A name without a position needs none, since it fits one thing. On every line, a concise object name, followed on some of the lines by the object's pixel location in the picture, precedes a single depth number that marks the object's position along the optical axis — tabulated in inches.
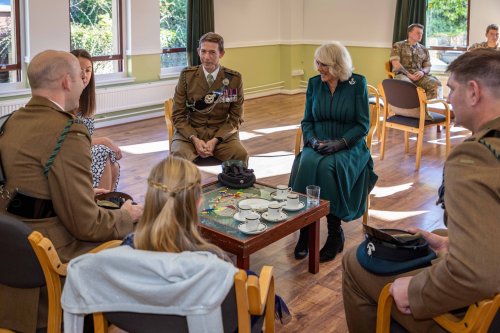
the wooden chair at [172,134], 173.6
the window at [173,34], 345.4
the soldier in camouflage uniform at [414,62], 293.1
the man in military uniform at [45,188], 85.8
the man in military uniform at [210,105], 174.2
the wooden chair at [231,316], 64.6
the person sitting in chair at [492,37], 305.6
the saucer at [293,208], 125.7
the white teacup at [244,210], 119.8
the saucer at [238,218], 118.7
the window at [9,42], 266.2
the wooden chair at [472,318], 69.6
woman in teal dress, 147.7
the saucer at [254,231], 113.3
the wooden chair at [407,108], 227.5
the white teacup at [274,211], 120.5
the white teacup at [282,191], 131.0
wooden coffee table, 111.8
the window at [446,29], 361.7
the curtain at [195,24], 346.3
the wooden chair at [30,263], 75.5
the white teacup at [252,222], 114.2
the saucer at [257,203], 124.7
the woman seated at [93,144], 142.6
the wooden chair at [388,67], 299.7
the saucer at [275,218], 119.6
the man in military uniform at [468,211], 67.8
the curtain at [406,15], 364.5
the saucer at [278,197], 129.9
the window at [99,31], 298.8
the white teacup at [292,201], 127.2
